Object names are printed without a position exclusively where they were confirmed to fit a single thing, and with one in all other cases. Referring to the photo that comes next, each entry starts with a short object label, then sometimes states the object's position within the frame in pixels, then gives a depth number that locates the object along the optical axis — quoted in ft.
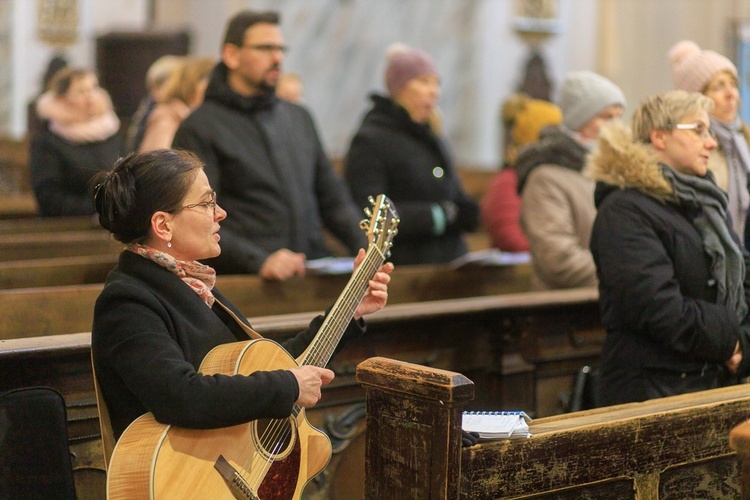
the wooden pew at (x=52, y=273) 13.24
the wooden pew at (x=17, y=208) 23.09
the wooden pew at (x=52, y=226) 18.60
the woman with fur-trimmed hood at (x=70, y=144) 18.35
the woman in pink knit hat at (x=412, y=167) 15.03
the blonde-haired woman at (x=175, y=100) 15.87
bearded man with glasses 12.68
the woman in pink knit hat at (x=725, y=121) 11.50
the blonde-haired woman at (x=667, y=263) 9.58
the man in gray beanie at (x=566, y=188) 12.87
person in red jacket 16.53
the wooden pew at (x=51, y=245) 15.85
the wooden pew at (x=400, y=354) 8.76
